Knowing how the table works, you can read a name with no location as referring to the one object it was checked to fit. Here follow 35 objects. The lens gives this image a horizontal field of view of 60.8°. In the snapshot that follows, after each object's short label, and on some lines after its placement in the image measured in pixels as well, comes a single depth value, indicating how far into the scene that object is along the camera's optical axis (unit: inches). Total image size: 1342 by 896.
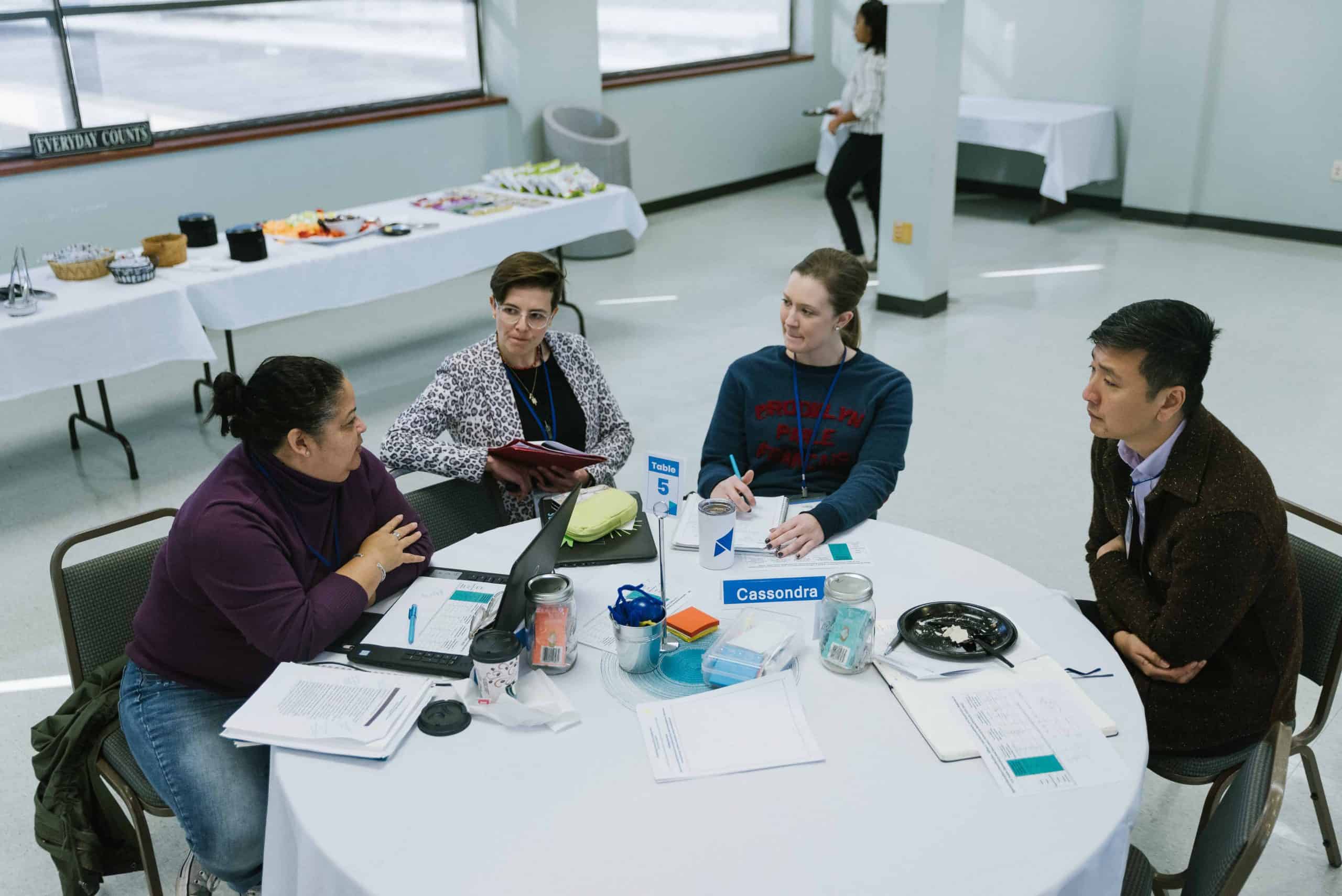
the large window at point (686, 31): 341.4
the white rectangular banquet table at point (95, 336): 161.6
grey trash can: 288.8
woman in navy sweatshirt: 108.8
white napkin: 72.5
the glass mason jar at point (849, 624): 77.5
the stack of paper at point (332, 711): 70.2
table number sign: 87.2
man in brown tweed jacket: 82.7
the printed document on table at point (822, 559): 92.7
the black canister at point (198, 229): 199.8
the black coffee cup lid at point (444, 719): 72.1
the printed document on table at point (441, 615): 82.2
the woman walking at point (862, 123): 276.5
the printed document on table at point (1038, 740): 67.8
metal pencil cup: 77.4
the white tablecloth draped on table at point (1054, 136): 318.3
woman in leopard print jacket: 112.6
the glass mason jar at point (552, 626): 77.9
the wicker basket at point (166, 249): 185.8
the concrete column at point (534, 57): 294.7
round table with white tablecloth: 60.9
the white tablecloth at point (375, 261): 184.7
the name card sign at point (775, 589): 83.7
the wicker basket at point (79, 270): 180.7
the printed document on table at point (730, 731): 69.4
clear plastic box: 77.6
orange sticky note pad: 82.7
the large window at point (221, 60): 228.8
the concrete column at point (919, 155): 233.9
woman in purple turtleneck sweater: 79.4
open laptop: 77.4
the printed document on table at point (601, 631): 82.5
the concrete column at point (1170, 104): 307.6
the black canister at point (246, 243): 189.9
